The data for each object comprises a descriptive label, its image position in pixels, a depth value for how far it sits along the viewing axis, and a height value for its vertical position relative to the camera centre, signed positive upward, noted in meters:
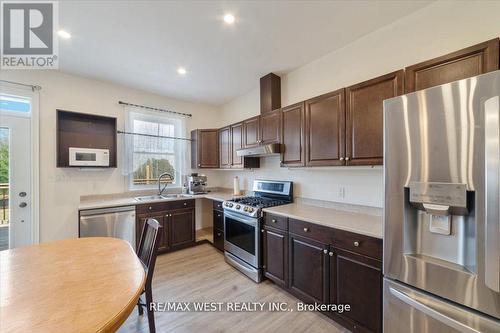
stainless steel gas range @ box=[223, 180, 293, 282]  2.53 -0.78
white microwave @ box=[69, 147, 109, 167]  2.93 +0.14
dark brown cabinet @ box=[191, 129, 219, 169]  4.03 +0.36
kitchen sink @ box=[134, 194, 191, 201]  3.34 -0.54
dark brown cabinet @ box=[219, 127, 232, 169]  3.71 +0.35
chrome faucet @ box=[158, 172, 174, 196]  3.78 -0.34
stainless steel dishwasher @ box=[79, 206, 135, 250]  2.70 -0.77
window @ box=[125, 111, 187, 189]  3.58 +0.32
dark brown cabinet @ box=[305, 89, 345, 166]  2.06 +0.39
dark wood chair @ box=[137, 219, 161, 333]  1.54 -0.70
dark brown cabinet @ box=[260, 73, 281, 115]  3.02 +1.10
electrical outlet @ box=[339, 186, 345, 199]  2.38 -0.31
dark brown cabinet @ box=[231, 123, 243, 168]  3.44 +0.40
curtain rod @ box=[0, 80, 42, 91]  2.62 +1.05
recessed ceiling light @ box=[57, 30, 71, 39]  2.09 +1.37
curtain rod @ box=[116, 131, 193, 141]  3.45 +0.57
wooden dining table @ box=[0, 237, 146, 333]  0.82 -0.61
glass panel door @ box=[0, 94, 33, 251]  2.51 -0.07
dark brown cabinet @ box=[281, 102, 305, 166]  2.46 +0.38
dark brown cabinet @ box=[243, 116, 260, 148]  3.08 +0.53
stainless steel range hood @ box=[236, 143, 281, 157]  2.69 +0.22
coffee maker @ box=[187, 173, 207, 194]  3.95 -0.33
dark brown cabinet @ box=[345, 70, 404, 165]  1.75 +0.45
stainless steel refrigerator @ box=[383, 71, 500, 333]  0.97 -0.23
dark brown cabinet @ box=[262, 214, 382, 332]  1.58 -0.94
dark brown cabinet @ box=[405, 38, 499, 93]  1.29 +0.68
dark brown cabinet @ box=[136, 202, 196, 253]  3.13 -0.96
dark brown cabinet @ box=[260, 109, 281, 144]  2.76 +0.54
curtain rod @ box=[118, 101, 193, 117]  3.47 +1.06
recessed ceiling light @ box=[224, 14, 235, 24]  1.88 +1.38
